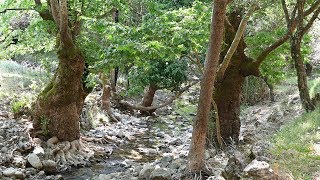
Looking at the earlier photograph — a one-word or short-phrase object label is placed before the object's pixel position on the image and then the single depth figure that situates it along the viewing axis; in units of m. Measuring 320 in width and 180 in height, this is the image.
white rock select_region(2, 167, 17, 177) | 7.51
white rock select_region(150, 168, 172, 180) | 6.86
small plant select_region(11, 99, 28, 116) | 11.12
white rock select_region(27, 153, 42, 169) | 8.43
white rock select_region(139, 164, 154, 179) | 7.36
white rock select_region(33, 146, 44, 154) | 8.90
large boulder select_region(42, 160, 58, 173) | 8.48
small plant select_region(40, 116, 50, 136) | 9.71
